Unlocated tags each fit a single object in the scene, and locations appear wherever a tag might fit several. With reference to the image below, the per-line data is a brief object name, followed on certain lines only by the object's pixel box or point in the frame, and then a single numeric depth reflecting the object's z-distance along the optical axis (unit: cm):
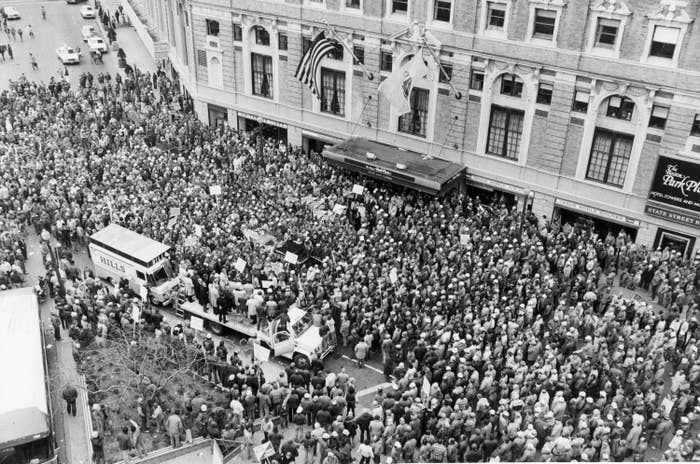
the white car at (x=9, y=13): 8006
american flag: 4038
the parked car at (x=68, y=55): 6638
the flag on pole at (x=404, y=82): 3738
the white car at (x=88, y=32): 7312
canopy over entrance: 3738
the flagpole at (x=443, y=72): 3775
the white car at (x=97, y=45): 6850
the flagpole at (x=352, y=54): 4031
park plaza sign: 3294
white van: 3144
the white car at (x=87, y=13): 8154
